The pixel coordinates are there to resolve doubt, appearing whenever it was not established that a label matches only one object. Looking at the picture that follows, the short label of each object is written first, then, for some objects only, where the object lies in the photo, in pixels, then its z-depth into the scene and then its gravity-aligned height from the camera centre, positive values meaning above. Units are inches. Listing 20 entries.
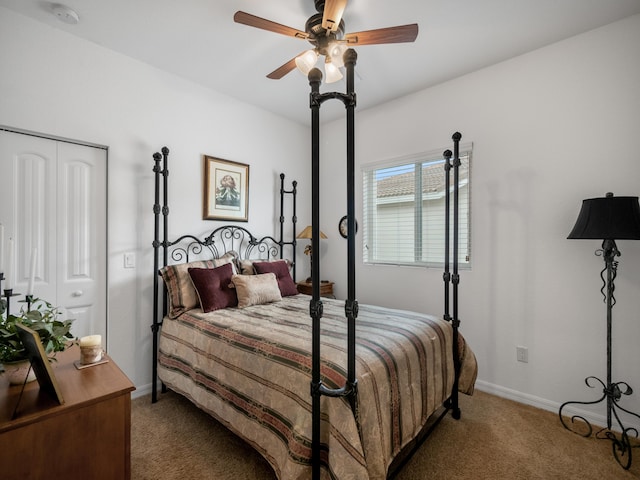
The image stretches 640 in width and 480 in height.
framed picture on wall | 120.5 +20.9
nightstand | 143.5 -22.7
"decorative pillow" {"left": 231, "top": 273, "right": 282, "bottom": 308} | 102.3 -16.8
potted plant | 46.3 -14.7
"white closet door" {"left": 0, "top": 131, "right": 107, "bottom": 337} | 82.3 +6.1
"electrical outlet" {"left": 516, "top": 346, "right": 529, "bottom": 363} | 99.8 -37.5
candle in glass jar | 57.0 -18.9
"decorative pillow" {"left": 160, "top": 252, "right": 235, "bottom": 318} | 97.9 -15.7
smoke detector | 79.0 +60.1
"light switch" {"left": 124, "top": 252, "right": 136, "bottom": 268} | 100.0 -6.3
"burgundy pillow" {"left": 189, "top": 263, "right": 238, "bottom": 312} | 96.6 -15.4
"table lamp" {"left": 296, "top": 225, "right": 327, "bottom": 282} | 143.3 +2.5
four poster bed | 51.6 -26.4
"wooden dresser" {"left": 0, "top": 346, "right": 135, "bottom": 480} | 40.1 -26.7
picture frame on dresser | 41.8 -16.9
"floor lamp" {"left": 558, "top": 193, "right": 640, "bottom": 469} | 72.7 -0.4
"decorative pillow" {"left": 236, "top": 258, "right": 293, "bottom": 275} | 116.3 -10.3
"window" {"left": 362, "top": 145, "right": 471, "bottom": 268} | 115.3 +12.3
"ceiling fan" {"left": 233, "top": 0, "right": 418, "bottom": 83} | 65.7 +46.7
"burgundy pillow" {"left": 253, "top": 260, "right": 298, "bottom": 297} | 118.3 -13.3
